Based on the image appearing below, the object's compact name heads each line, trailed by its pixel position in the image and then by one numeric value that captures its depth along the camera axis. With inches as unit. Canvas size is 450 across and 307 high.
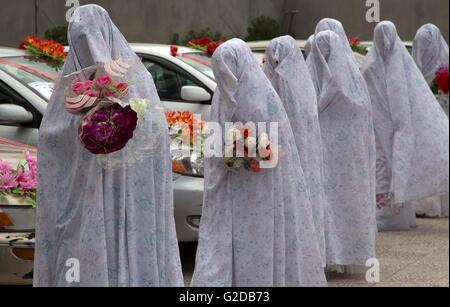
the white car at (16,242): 426.5
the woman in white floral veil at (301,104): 519.8
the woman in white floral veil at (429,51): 862.1
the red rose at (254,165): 437.7
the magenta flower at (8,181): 443.0
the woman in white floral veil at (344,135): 588.3
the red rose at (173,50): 707.0
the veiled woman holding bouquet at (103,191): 370.7
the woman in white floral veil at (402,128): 733.8
